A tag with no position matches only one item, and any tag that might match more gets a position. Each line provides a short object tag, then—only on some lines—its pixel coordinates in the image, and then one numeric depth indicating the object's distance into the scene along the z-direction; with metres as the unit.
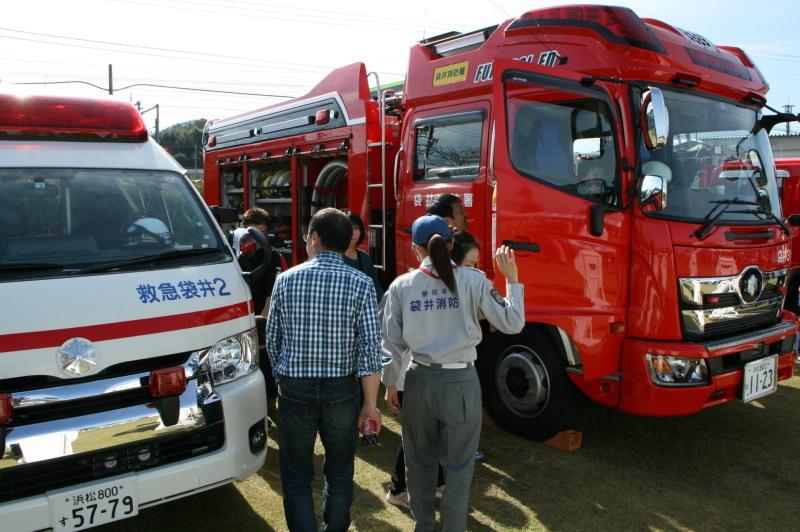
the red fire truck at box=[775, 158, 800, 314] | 7.91
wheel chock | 4.55
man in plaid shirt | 2.84
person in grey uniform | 2.99
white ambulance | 2.72
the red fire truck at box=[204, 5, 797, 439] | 4.02
